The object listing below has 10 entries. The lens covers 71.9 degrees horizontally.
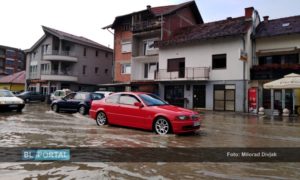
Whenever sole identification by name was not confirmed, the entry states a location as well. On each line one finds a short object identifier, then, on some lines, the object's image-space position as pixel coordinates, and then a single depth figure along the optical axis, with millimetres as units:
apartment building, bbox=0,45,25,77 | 60063
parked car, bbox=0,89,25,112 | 12430
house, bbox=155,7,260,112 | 17922
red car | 6879
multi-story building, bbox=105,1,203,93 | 23129
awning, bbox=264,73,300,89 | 14019
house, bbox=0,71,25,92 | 41797
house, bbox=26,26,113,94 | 32349
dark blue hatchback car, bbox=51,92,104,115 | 12833
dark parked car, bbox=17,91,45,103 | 27251
